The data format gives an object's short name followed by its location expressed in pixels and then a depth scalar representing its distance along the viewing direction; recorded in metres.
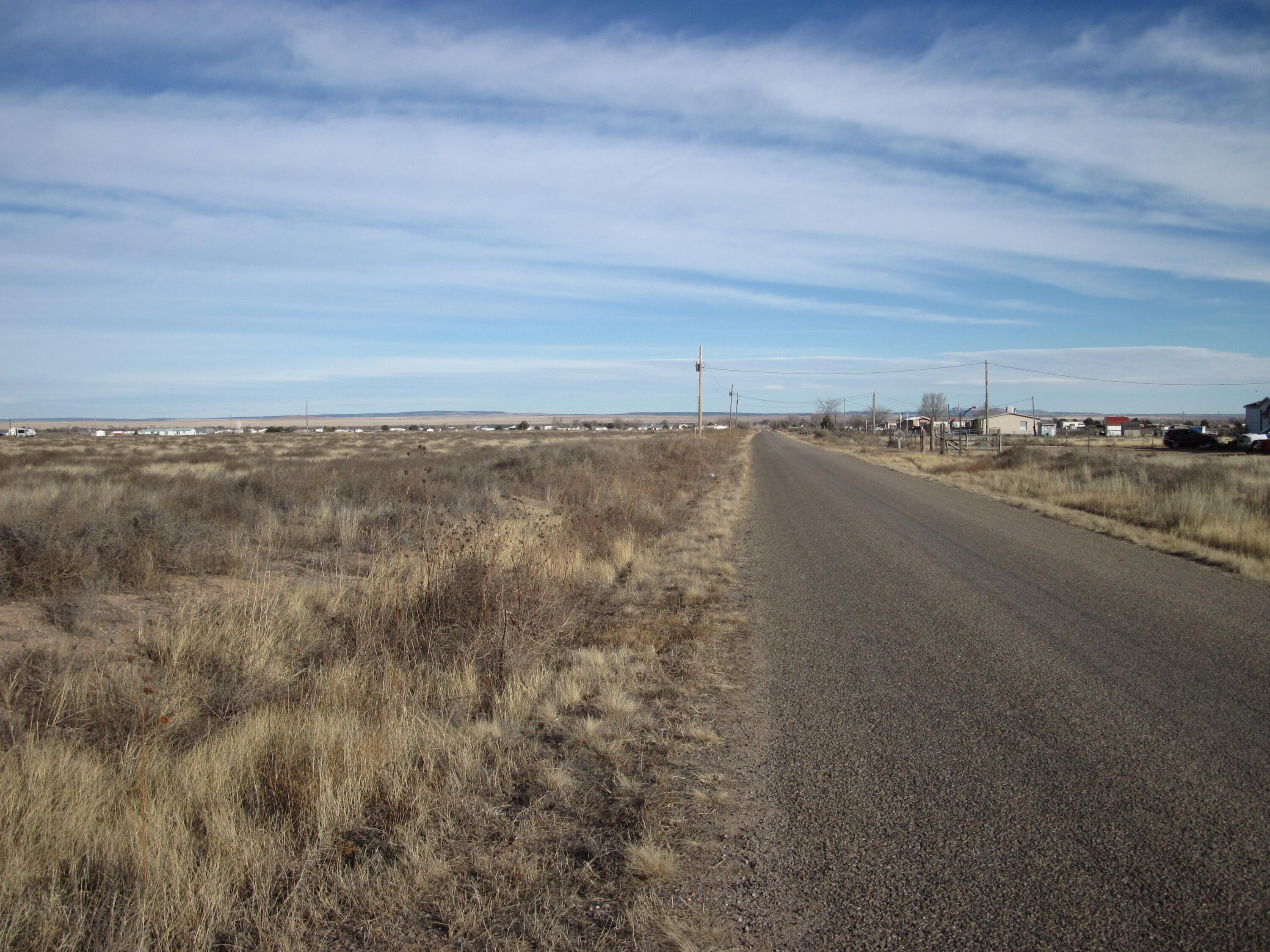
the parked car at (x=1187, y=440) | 56.56
